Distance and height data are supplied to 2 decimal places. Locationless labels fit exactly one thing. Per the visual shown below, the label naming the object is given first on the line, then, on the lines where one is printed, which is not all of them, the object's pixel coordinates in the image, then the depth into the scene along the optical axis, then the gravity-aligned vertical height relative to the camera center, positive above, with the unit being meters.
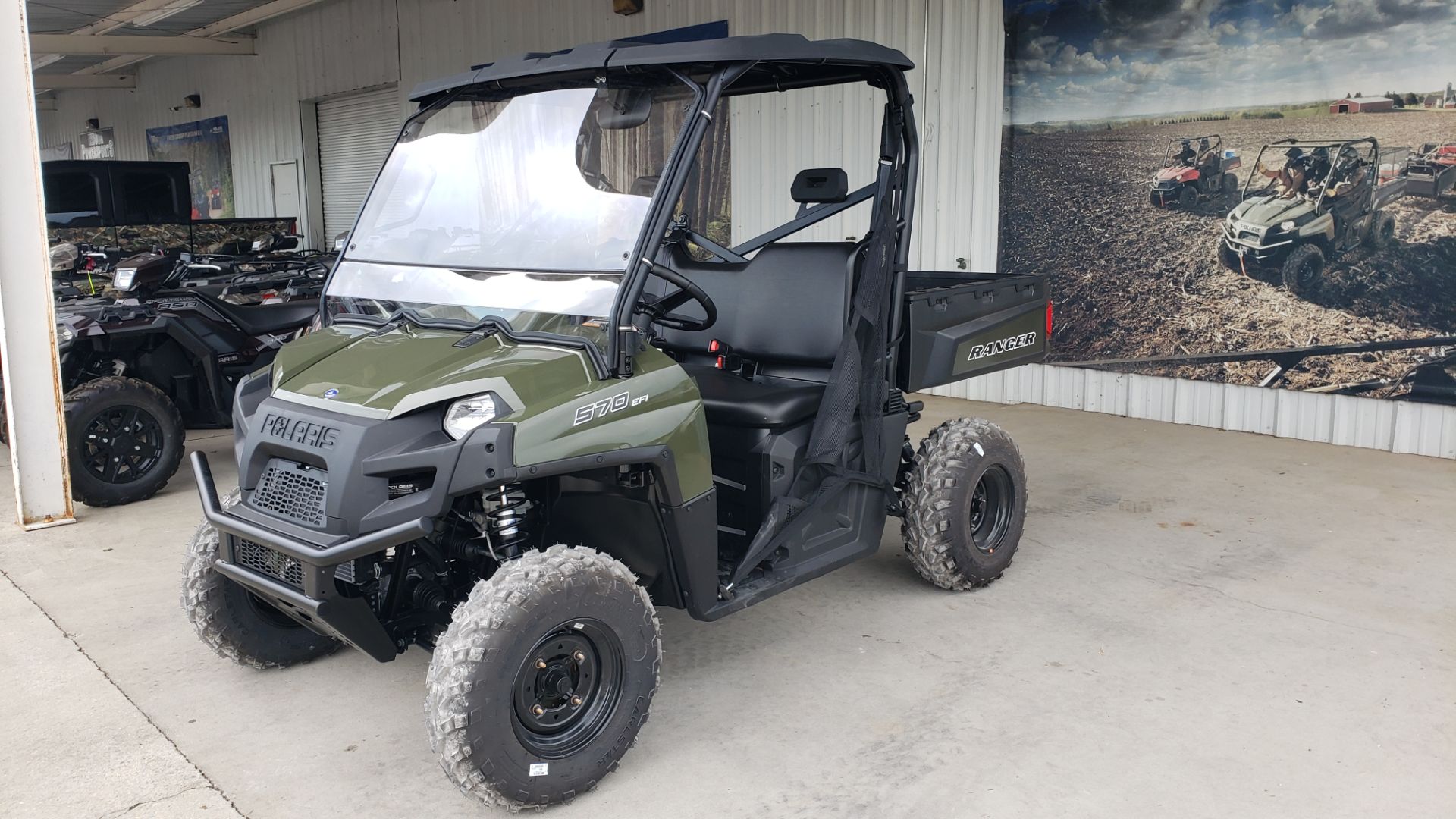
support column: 5.09 -0.34
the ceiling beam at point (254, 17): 13.45 +2.67
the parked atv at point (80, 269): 7.57 -0.25
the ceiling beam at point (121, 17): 13.27 +2.64
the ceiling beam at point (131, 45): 15.02 +2.54
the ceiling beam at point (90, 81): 21.95 +2.92
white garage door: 14.38 +1.12
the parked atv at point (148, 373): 5.75 -0.75
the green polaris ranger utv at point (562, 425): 2.67 -0.52
